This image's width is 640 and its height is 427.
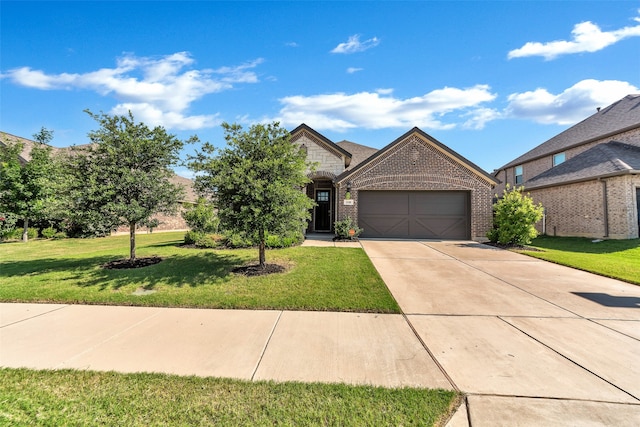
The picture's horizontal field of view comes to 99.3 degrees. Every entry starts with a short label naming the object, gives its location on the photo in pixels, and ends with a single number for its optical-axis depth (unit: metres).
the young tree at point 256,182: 6.33
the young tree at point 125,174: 6.82
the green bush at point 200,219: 11.41
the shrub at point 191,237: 11.57
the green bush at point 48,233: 15.52
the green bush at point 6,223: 13.46
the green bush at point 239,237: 6.92
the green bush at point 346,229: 12.69
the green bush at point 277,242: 10.41
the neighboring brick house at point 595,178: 12.11
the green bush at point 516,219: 10.66
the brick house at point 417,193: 13.38
